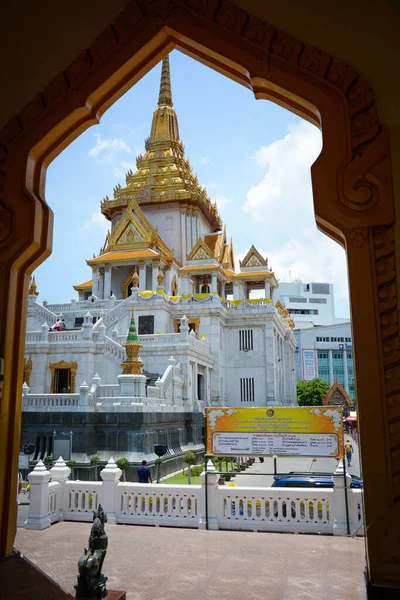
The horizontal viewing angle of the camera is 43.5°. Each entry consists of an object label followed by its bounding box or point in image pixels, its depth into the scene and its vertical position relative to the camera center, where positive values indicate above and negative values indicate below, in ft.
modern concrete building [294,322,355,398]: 258.16 +24.04
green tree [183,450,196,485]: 54.90 -6.09
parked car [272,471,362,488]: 37.19 -5.97
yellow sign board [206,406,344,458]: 32.09 -1.91
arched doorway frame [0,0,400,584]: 10.45 +5.72
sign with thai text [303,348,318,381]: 257.87 +18.73
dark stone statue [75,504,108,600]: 14.23 -4.91
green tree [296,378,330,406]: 193.36 +3.42
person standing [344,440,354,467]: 61.64 -6.31
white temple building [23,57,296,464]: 80.23 +17.78
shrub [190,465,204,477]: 62.52 -8.69
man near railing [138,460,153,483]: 46.44 -6.53
